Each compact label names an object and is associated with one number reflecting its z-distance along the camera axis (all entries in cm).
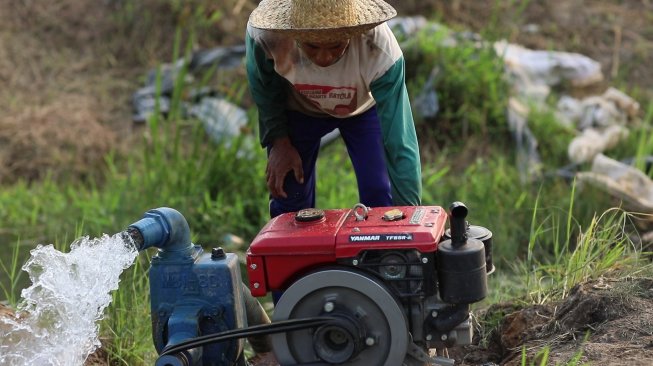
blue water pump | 699
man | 753
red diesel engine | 659
